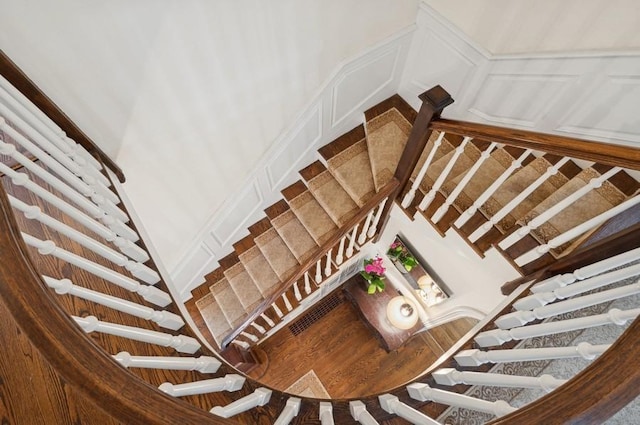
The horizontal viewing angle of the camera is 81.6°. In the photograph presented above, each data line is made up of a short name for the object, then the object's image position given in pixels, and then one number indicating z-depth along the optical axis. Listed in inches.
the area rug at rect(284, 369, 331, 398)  160.4
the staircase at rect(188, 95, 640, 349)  84.5
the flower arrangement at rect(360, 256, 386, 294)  154.7
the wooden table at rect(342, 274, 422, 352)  161.8
